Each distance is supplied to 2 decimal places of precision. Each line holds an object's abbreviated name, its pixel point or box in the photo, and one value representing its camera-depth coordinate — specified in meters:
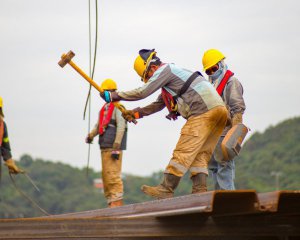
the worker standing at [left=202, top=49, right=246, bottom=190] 14.62
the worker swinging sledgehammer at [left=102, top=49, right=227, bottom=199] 13.31
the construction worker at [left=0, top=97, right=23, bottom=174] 18.50
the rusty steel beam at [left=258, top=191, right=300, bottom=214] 10.57
